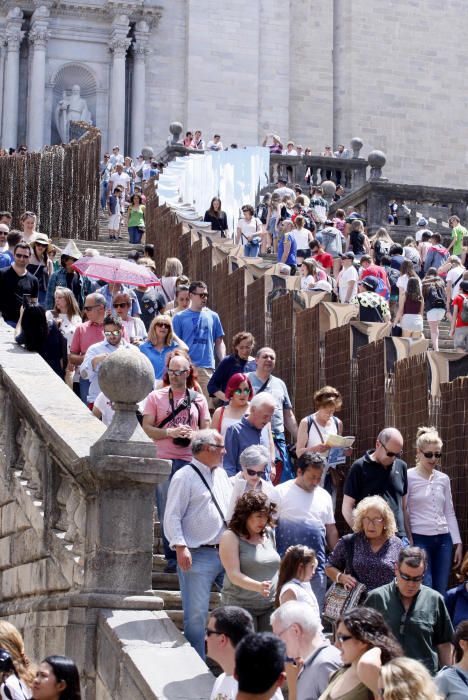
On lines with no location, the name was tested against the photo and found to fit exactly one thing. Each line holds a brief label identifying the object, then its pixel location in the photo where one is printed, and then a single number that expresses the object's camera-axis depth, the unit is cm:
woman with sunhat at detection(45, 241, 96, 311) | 1680
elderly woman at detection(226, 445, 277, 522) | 1024
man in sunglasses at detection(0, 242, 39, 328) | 1448
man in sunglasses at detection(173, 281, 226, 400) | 1497
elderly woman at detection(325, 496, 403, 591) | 978
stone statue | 4206
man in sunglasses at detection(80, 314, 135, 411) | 1327
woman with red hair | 1225
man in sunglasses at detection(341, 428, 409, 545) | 1097
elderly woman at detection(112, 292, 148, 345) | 1466
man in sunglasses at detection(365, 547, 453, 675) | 894
